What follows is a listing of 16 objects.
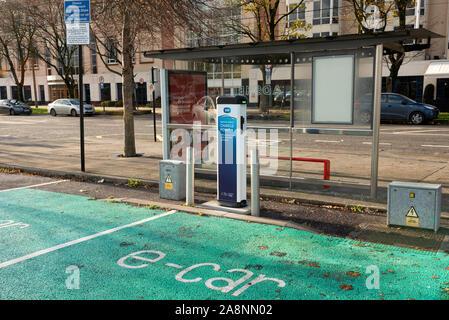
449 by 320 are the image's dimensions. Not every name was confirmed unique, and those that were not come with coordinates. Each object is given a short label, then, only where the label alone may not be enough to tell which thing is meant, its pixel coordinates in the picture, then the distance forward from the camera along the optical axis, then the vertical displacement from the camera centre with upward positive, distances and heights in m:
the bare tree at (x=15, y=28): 32.81 +6.69
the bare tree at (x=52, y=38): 31.39 +5.96
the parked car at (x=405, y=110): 22.61 -0.49
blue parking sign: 9.49 +1.96
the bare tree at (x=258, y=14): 27.61 +5.58
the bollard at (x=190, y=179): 7.26 -1.28
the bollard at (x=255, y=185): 6.53 -1.24
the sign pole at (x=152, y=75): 17.11 +1.05
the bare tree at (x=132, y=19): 11.45 +2.27
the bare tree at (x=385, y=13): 24.80 +5.12
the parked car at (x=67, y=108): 35.28 -0.45
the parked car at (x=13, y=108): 38.53 -0.46
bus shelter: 7.32 +0.28
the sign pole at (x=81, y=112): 9.76 -0.23
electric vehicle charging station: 6.73 -0.75
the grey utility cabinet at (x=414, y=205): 5.77 -1.38
